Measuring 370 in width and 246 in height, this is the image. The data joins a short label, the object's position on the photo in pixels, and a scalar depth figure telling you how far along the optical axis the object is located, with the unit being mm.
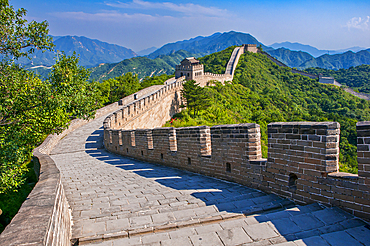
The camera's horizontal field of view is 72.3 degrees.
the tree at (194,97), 33000
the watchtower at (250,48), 87625
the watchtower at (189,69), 48603
